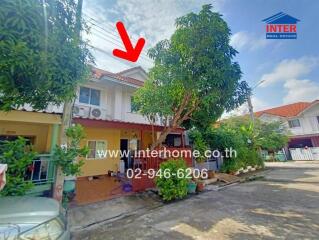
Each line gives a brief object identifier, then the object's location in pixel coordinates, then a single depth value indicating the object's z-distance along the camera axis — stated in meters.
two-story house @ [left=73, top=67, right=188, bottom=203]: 10.67
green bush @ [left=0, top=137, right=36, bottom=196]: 4.44
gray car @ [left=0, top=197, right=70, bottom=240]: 2.29
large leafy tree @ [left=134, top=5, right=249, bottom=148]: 7.44
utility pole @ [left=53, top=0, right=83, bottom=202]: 5.12
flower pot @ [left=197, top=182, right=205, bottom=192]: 9.25
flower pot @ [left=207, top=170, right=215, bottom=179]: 11.43
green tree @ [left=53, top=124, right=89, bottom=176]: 5.15
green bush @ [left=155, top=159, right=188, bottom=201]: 7.57
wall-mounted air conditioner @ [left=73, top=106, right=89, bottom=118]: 10.37
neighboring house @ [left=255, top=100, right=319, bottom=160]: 25.88
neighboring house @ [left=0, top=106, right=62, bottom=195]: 6.02
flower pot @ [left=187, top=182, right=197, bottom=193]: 8.78
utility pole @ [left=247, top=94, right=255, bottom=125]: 18.63
